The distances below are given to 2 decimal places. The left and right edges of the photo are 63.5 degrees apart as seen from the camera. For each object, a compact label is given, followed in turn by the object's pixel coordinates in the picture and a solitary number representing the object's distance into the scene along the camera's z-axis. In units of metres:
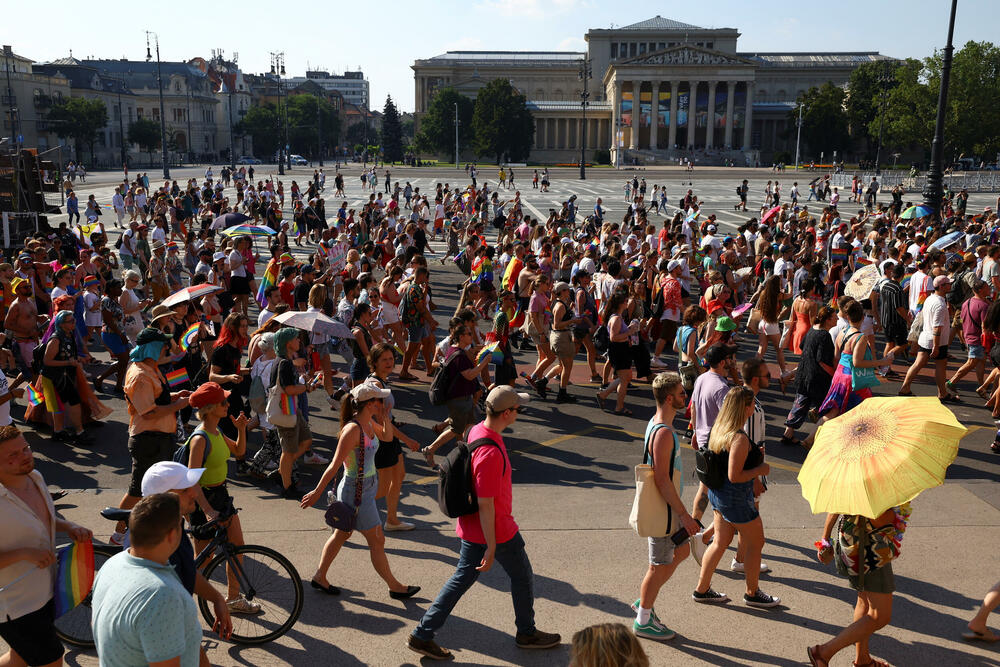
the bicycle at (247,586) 5.20
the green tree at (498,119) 101.19
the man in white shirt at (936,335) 10.61
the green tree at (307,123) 136.25
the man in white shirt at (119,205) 33.62
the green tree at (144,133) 110.69
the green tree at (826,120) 98.88
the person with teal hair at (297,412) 7.50
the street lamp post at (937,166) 22.30
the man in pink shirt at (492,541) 4.76
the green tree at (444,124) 105.62
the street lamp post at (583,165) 72.08
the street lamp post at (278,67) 114.78
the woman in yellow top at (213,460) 5.48
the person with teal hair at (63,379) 8.98
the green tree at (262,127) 127.38
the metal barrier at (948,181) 60.34
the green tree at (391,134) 108.00
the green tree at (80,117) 95.44
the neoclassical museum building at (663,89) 113.75
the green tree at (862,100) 96.56
